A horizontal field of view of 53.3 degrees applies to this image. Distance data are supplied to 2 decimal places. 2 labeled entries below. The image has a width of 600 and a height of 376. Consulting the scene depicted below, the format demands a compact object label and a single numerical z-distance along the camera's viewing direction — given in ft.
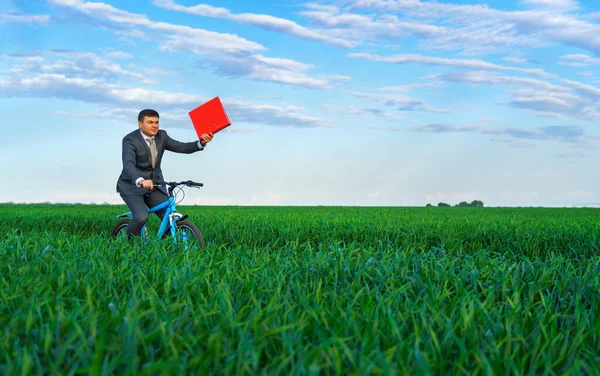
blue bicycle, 27.07
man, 28.99
